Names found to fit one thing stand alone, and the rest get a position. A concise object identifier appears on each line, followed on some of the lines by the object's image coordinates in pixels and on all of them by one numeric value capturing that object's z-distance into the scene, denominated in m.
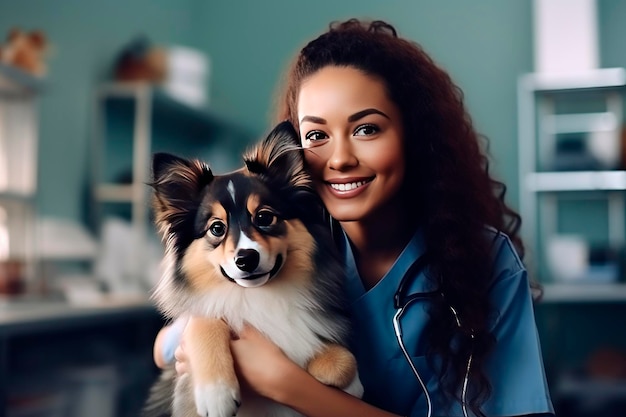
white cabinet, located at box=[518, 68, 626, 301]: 3.28
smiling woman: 0.85
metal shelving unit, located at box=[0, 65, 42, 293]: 2.42
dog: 0.79
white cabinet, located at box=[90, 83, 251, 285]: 2.88
